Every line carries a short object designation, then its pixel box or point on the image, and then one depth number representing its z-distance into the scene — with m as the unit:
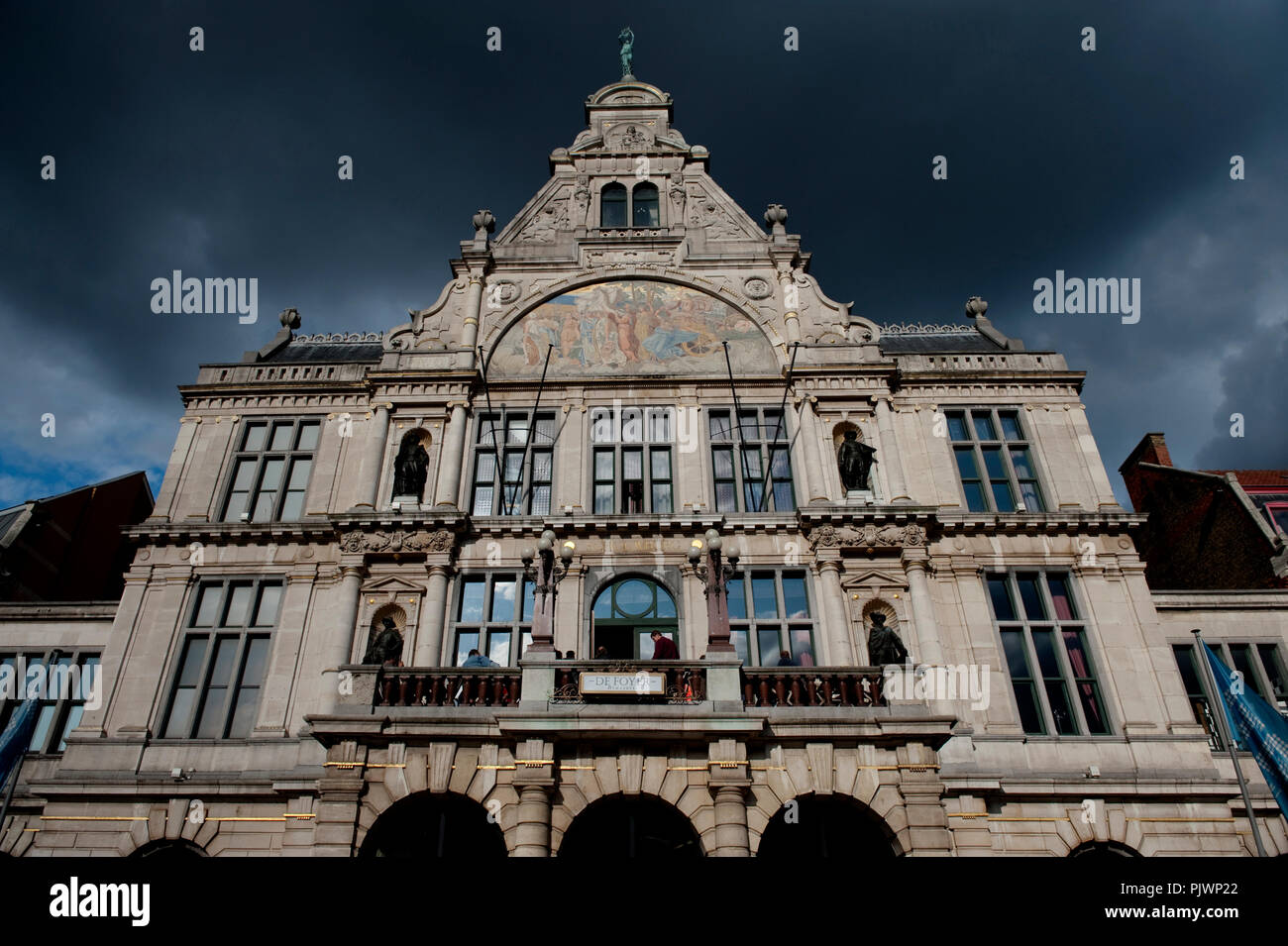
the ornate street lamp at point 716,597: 17.45
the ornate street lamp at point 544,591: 17.61
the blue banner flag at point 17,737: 19.41
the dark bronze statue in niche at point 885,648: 18.53
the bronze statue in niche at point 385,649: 18.92
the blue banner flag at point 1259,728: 18.36
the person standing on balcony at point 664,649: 19.70
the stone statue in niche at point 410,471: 23.59
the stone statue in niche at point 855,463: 23.50
